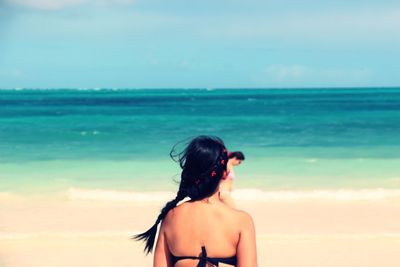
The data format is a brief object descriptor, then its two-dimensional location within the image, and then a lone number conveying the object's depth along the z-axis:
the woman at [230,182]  8.89
